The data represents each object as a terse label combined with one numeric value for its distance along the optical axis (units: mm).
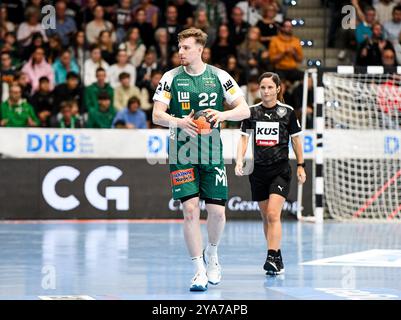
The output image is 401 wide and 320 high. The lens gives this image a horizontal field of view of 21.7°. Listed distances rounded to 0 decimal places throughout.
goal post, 20844
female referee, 12273
